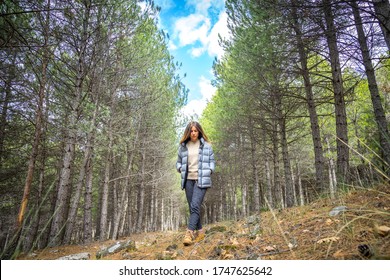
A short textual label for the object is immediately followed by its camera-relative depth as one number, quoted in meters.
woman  3.53
